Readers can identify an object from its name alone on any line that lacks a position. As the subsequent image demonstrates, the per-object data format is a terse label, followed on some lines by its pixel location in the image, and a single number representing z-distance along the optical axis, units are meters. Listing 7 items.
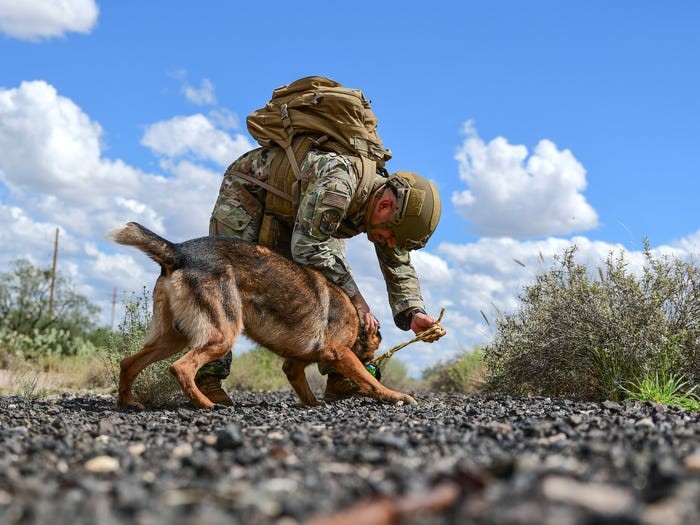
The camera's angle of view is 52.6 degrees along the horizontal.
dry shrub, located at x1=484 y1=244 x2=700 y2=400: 7.18
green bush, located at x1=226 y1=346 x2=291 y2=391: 12.94
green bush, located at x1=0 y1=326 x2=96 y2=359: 14.65
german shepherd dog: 6.05
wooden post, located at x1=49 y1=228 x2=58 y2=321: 18.41
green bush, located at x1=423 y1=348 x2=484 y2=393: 11.30
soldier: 6.81
